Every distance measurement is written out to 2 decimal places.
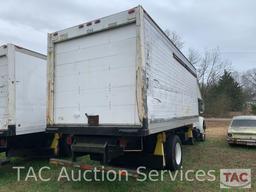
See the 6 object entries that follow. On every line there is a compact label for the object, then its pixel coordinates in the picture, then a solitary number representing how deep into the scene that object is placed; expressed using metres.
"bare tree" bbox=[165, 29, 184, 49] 29.51
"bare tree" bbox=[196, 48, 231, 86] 34.08
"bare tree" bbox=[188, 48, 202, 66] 32.38
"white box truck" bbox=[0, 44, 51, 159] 5.05
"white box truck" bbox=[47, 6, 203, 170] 4.00
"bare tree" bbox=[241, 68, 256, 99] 44.54
